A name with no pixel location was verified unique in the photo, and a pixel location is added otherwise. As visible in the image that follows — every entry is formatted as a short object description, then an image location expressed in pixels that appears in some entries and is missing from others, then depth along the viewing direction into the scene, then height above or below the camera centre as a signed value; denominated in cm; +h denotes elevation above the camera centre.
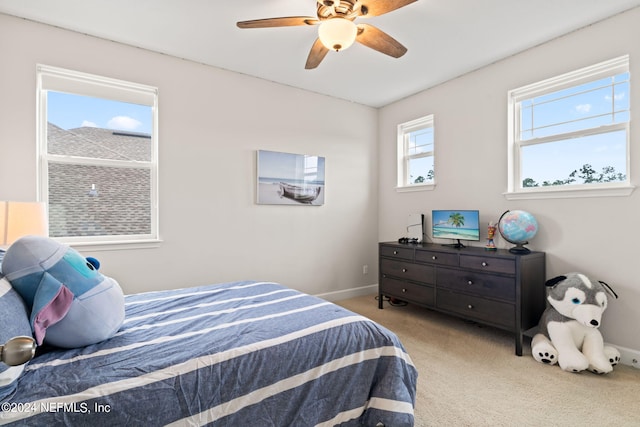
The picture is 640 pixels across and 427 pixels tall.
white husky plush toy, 229 -90
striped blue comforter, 100 -58
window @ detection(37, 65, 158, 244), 267 +51
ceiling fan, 186 +120
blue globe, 281 -14
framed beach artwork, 363 +41
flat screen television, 328 -13
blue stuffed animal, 112 -29
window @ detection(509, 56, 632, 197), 253 +70
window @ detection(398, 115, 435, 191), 401 +77
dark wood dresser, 263 -67
